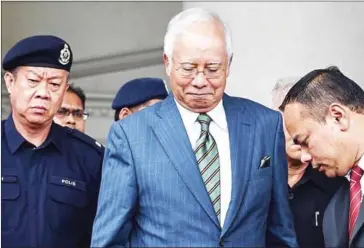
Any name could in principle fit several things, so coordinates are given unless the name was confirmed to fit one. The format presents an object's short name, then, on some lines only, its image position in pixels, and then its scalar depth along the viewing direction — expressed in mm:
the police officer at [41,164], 3785
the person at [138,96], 4758
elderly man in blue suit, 3273
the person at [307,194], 4059
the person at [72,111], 5035
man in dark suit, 3633
